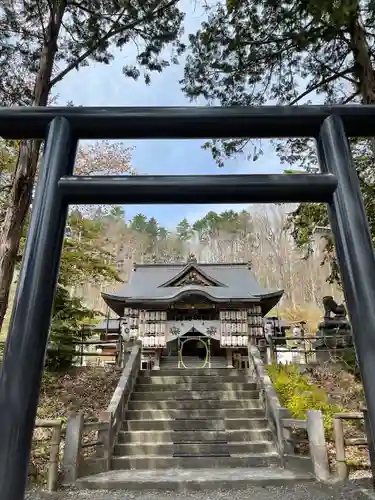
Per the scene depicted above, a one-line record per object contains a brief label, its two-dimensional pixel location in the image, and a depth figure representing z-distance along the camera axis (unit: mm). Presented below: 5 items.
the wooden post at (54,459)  5044
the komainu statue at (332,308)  10969
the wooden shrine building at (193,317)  12359
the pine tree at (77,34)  4945
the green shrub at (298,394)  6957
